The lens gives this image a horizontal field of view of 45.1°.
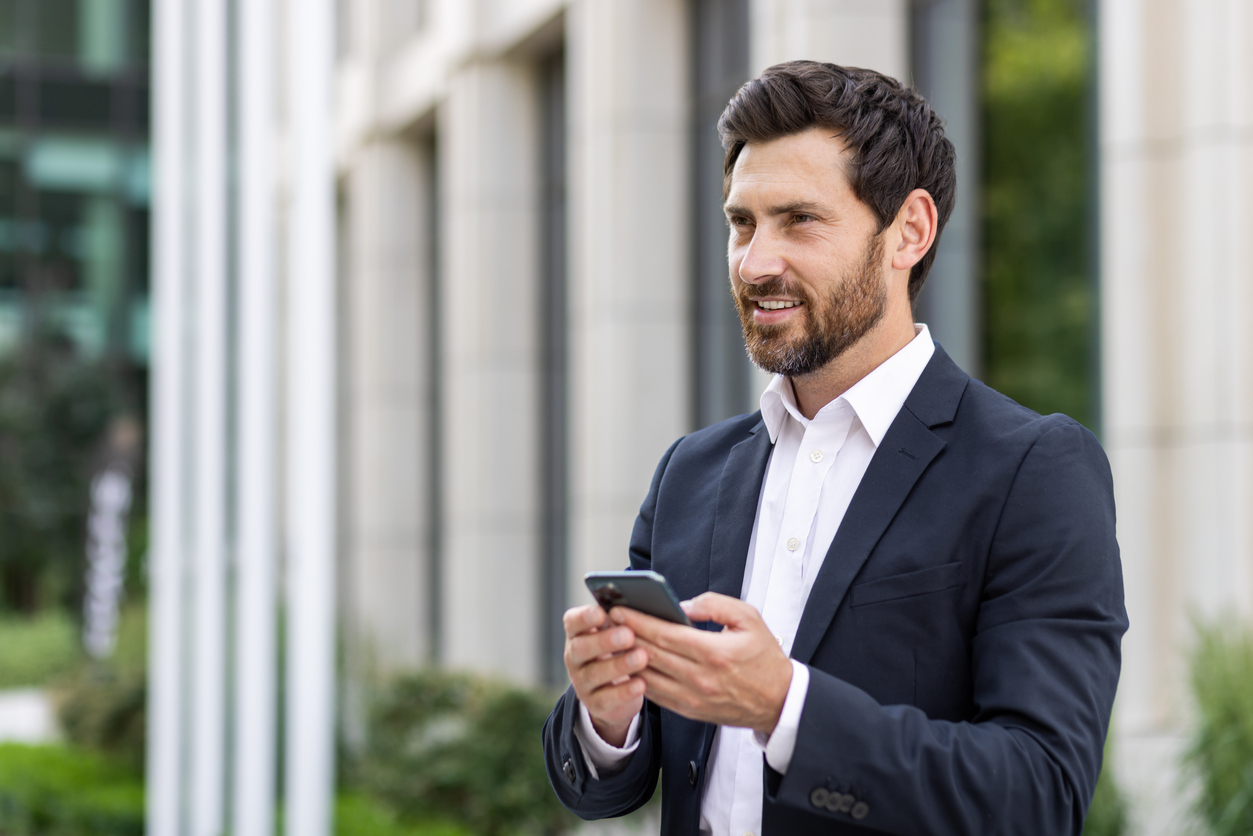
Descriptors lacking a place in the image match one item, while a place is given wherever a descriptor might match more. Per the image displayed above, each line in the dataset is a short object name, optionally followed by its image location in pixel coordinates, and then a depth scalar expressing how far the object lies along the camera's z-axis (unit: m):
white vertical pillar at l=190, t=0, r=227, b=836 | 9.76
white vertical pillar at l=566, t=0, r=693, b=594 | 11.44
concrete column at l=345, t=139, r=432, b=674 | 16.95
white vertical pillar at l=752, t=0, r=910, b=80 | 8.73
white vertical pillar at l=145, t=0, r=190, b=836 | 10.30
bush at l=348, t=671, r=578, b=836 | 9.69
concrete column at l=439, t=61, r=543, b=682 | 14.32
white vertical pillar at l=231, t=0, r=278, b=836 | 8.95
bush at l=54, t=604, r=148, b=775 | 13.63
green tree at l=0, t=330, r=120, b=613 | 25.36
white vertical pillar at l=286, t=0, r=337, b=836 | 8.28
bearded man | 1.95
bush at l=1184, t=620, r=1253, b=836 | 5.68
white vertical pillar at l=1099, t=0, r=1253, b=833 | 6.73
